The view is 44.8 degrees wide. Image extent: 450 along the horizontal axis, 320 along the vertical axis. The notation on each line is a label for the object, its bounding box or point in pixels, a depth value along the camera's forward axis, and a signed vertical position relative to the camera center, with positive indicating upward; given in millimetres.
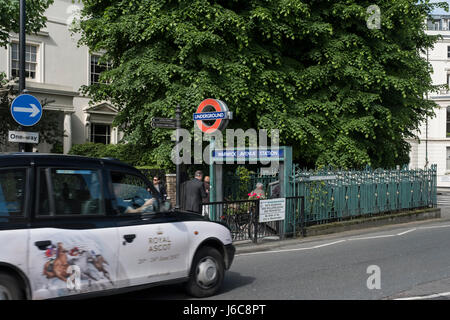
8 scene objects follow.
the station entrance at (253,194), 13109 -915
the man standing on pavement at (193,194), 13185 -831
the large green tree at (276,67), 16875 +3122
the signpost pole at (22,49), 12773 +2587
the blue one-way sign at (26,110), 11680 +1078
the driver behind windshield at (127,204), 6484 -536
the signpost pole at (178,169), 12508 -221
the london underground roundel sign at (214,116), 12094 +997
